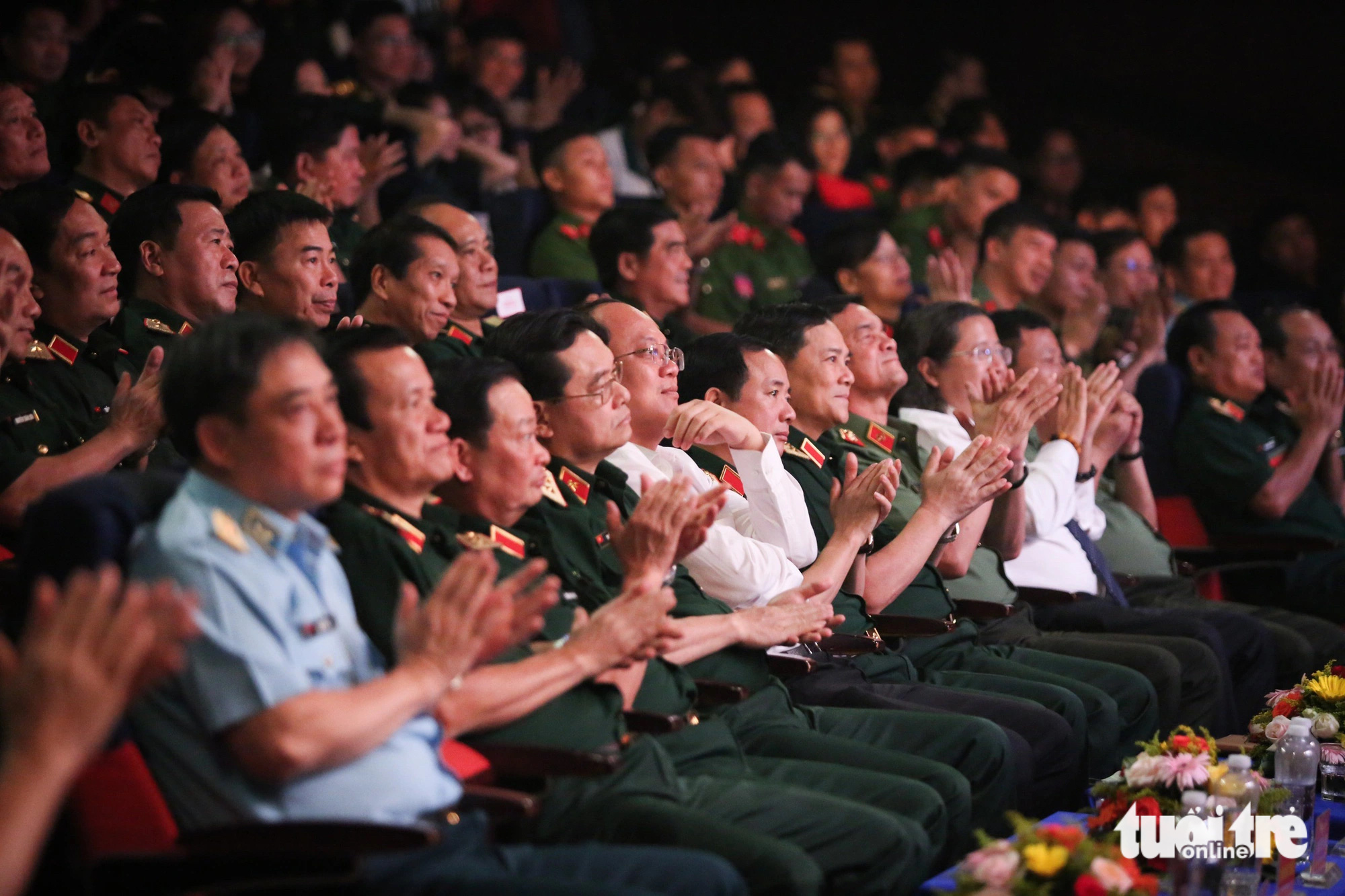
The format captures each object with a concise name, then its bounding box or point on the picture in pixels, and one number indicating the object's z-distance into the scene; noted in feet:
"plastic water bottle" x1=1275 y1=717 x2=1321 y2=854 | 19.16
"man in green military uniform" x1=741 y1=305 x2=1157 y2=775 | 23.18
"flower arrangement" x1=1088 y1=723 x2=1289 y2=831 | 17.67
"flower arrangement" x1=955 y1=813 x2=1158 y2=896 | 14.74
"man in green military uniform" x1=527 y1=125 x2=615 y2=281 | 36.37
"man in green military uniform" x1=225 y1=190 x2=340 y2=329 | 24.11
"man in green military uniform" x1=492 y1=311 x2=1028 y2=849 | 18.88
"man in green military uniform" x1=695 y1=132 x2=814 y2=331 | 39.73
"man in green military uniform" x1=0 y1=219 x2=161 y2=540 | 18.62
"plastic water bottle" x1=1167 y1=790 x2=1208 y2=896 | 15.44
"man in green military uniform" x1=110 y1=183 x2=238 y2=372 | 23.41
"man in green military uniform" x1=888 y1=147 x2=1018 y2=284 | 43.98
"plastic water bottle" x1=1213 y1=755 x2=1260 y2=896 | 16.53
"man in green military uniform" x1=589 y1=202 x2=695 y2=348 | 32.32
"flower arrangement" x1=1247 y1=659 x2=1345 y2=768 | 21.04
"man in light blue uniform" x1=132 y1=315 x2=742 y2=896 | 12.65
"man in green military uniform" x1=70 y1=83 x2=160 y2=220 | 28.84
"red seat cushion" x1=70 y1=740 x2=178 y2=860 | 12.60
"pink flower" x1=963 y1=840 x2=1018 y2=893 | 14.99
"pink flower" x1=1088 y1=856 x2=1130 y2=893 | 14.65
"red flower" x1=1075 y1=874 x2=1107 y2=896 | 14.49
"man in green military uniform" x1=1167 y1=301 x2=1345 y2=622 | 33.60
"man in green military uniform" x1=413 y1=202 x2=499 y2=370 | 28.68
